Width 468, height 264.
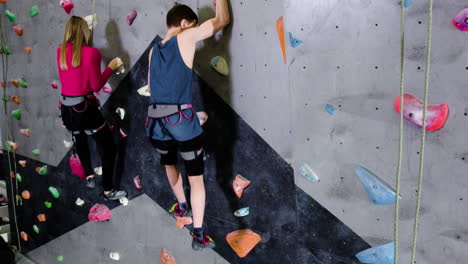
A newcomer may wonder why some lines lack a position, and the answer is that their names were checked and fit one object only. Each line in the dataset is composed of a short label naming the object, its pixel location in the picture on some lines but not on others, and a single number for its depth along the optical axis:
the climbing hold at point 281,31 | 1.72
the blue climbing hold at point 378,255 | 1.55
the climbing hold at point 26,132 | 3.46
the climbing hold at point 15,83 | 3.45
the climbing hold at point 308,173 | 1.73
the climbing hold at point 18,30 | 3.25
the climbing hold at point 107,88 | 2.60
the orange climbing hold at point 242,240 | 2.01
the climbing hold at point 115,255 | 2.83
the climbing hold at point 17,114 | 3.50
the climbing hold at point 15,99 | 3.49
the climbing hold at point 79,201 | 3.06
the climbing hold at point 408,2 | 1.39
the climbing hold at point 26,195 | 3.70
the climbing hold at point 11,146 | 3.70
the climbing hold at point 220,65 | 1.95
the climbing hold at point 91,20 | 2.60
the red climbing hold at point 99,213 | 2.86
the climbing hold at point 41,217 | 3.58
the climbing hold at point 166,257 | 2.45
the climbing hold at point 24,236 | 3.95
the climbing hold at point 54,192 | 3.30
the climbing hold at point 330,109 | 1.63
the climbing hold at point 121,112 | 2.55
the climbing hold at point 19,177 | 3.75
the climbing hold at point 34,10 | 3.04
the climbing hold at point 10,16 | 3.33
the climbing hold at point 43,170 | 3.35
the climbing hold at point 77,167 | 2.96
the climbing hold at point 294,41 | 1.67
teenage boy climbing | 1.81
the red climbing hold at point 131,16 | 2.32
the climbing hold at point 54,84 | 3.01
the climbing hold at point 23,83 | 3.34
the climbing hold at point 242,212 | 2.01
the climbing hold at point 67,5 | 2.71
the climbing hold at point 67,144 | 3.00
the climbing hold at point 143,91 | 2.36
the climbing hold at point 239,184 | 2.00
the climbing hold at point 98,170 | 2.82
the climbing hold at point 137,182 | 2.56
